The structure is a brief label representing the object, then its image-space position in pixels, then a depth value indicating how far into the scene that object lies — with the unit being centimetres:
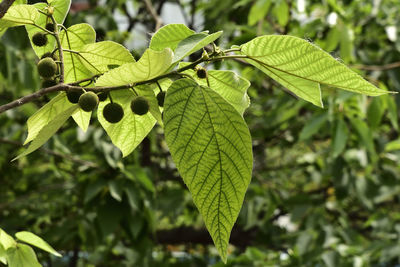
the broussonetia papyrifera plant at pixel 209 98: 116
